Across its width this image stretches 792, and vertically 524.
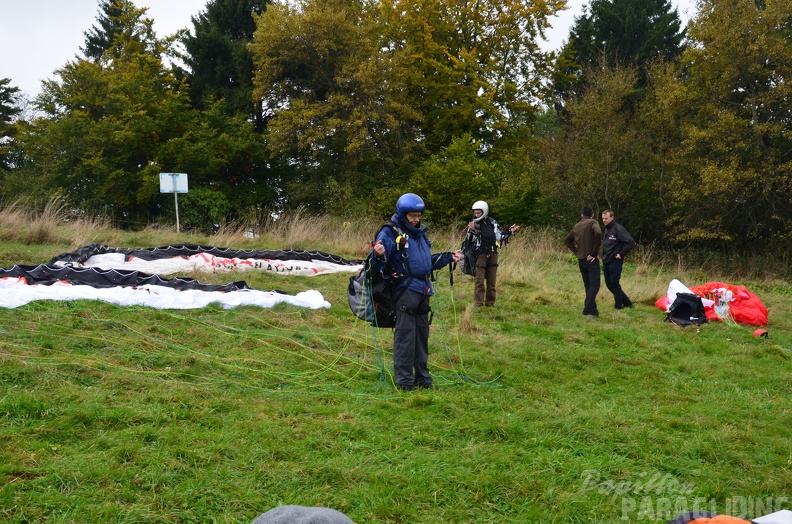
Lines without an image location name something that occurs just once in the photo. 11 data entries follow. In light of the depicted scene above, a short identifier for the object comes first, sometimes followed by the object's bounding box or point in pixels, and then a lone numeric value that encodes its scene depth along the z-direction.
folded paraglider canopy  10.60
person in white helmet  10.52
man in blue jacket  6.11
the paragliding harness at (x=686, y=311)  10.07
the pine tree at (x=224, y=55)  30.42
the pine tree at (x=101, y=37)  37.38
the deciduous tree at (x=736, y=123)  20.92
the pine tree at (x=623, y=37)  32.19
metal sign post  16.95
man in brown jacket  10.58
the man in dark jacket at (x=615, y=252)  10.94
